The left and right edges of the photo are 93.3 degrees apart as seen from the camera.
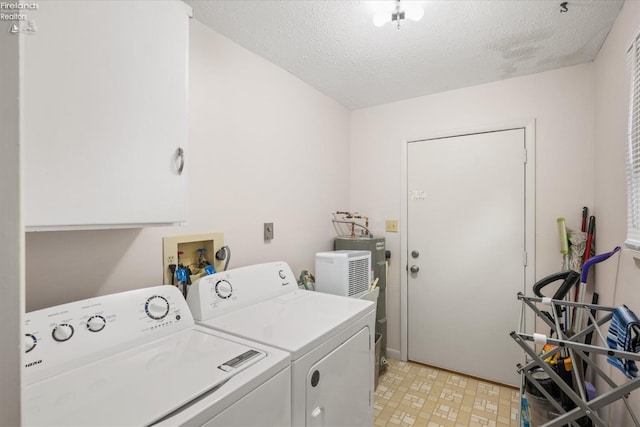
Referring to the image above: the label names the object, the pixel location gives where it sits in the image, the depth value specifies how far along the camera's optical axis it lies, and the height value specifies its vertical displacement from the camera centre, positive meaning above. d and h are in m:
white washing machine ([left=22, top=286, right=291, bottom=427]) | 0.74 -0.48
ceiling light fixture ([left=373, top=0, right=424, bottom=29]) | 1.50 +1.03
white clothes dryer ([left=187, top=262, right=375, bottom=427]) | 1.13 -0.48
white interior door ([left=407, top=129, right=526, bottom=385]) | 2.40 -0.31
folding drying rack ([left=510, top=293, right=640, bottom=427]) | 0.94 -0.55
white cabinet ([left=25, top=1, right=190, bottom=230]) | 0.82 +0.32
